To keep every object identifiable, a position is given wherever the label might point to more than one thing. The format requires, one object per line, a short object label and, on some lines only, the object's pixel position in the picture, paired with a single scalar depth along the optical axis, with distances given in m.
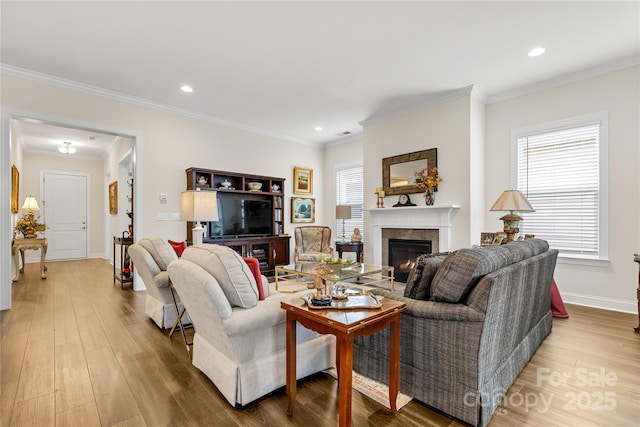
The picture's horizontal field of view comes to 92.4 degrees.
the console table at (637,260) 2.77
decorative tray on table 1.64
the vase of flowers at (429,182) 4.52
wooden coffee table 1.41
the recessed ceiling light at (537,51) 3.24
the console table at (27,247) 5.16
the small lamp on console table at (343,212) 5.93
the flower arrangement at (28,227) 5.35
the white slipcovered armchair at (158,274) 3.00
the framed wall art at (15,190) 5.42
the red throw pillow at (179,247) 3.68
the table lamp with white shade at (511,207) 3.40
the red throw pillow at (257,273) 2.05
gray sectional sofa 1.59
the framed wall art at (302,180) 6.62
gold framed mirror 4.63
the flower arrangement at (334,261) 3.28
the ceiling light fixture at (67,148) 6.83
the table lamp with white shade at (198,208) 3.83
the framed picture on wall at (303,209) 6.58
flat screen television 5.36
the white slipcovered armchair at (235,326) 1.72
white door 7.68
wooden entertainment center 5.13
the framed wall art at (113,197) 6.84
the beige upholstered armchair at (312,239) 6.13
